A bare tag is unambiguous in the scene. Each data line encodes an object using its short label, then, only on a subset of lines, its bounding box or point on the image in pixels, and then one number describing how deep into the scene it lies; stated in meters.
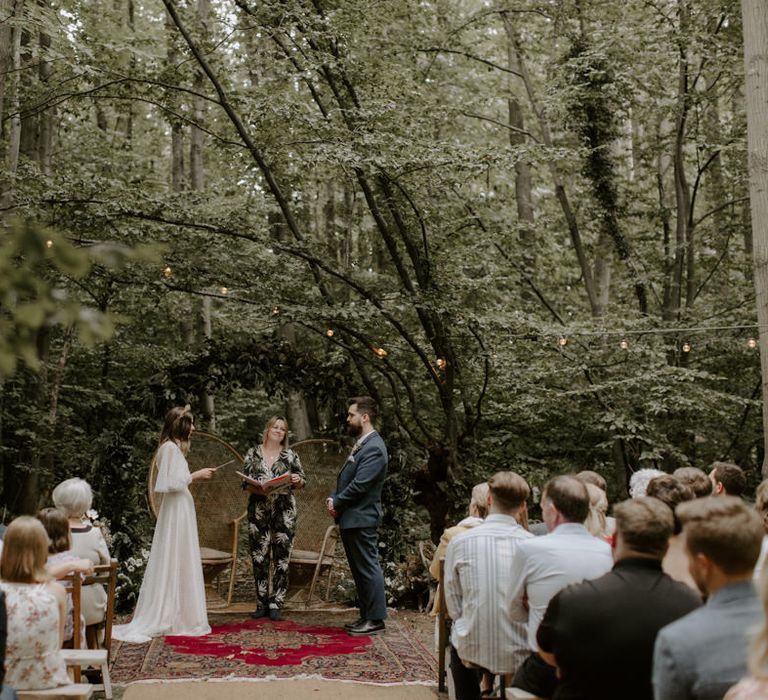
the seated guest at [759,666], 1.74
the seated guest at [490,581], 4.00
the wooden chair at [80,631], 3.70
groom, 6.69
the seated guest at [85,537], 5.04
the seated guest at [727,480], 4.68
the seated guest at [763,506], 3.95
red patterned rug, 5.46
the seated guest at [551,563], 3.32
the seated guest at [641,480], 4.99
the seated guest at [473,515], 4.99
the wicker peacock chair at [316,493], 8.81
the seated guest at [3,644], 2.93
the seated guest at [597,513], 4.40
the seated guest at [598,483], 4.95
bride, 6.56
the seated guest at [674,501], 3.57
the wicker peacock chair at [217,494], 8.60
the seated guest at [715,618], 2.19
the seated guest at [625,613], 2.70
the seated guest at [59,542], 4.42
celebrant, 7.20
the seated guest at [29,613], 3.43
